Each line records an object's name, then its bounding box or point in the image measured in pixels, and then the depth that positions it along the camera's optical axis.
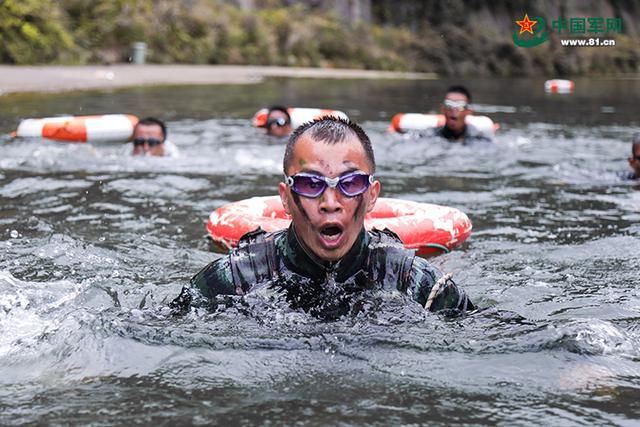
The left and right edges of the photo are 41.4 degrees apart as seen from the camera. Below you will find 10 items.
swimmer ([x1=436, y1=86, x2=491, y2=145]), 11.63
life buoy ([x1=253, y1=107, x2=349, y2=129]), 12.90
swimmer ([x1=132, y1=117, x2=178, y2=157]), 10.19
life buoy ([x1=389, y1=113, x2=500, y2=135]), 12.45
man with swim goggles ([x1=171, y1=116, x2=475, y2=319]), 3.52
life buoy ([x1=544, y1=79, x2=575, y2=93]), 27.38
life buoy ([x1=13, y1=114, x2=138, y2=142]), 11.20
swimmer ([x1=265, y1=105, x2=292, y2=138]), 12.25
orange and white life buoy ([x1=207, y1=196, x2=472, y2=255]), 5.67
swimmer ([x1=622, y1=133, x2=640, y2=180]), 9.09
